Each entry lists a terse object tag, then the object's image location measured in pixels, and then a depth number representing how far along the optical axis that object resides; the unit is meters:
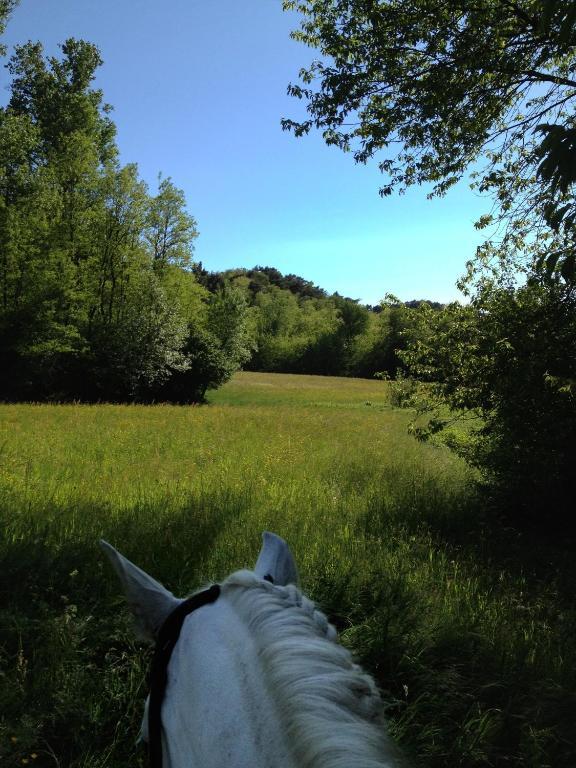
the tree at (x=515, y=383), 6.15
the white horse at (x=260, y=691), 0.68
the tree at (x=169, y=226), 26.50
